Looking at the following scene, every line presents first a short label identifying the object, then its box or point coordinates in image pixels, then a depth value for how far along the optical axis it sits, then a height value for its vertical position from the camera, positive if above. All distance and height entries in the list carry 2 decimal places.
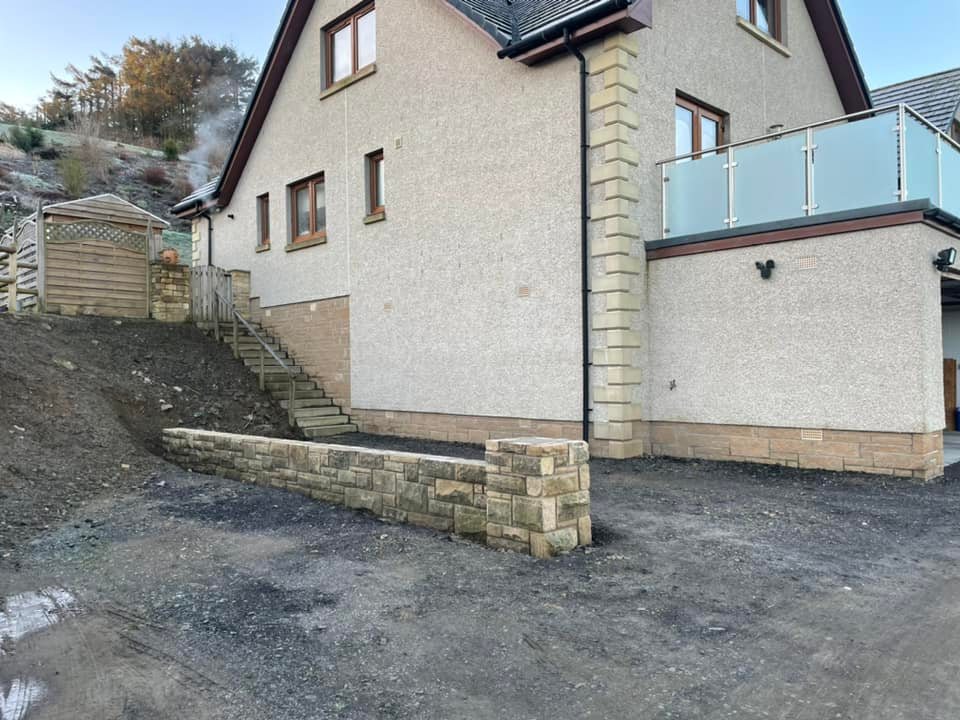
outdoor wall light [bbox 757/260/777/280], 8.48 +1.15
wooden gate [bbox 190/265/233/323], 15.46 +1.65
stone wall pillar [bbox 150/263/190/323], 15.24 +1.66
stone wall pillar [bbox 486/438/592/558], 4.95 -0.98
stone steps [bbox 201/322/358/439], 12.98 -0.51
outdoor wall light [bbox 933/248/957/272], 7.77 +1.14
